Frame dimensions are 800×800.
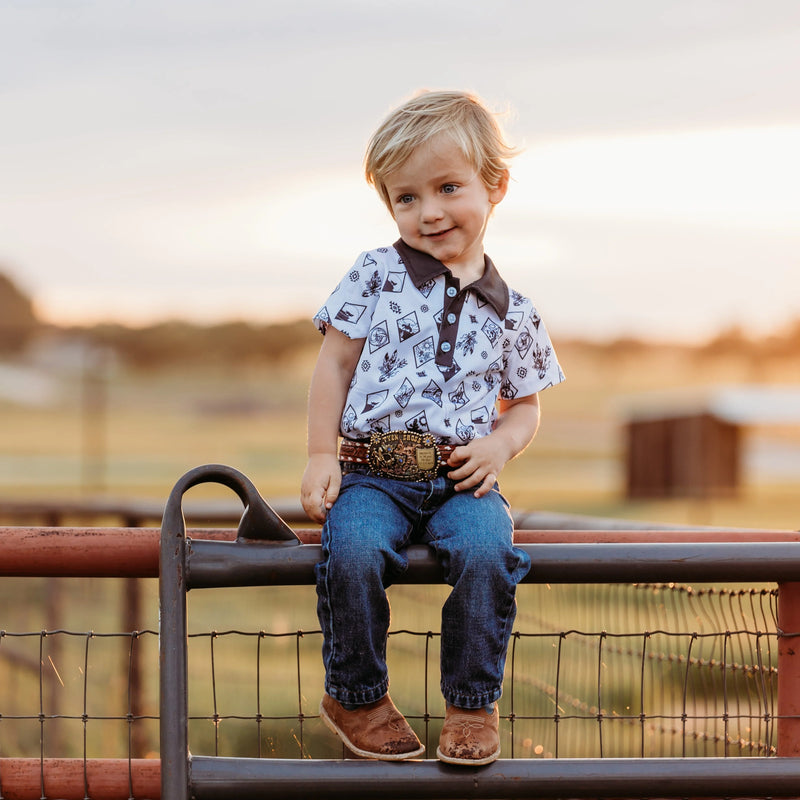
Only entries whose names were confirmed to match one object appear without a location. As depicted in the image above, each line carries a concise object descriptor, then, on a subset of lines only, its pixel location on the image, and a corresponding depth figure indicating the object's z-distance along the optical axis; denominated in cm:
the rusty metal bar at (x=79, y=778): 345
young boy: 336
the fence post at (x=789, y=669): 351
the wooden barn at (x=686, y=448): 3842
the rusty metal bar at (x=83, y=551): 334
